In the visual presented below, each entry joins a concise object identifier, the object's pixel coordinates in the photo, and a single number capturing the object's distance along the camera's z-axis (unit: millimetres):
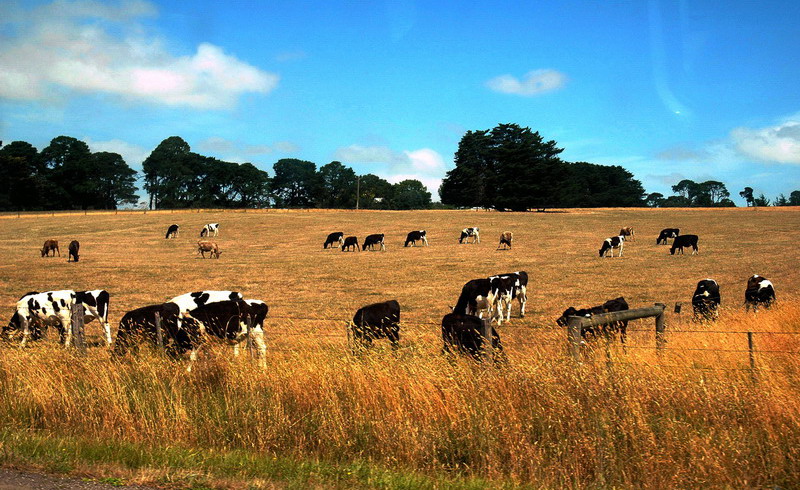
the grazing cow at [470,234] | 47578
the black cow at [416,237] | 46312
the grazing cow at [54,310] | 14367
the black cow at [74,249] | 36281
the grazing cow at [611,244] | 36816
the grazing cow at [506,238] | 42603
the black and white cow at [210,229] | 54906
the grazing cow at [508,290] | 17953
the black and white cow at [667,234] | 44422
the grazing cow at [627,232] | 48594
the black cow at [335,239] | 46938
